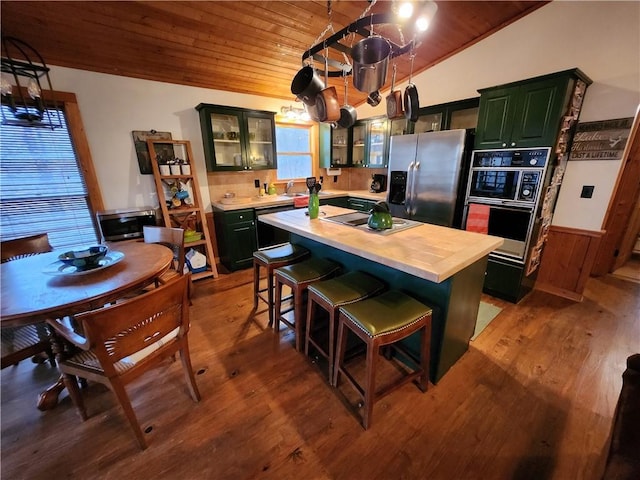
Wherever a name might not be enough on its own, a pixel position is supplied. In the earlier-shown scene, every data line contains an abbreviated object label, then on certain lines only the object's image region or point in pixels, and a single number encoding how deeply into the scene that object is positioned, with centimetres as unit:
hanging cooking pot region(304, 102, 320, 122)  171
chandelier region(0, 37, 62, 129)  194
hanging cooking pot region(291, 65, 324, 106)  158
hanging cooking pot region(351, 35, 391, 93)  133
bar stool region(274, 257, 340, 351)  185
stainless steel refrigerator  280
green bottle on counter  224
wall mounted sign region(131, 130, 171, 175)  290
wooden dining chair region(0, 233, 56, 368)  143
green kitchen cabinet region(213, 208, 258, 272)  324
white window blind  235
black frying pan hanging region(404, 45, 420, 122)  169
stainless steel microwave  262
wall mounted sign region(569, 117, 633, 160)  230
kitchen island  136
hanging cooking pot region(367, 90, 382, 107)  183
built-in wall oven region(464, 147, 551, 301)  237
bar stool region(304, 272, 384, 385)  156
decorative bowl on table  155
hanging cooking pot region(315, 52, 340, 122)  162
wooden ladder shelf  295
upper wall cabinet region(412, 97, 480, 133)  300
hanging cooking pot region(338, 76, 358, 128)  190
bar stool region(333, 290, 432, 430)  130
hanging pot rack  118
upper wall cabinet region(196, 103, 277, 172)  317
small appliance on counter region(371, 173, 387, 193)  422
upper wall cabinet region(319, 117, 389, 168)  395
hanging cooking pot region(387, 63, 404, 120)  182
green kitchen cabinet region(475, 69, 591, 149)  218
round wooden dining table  120
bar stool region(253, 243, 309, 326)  217
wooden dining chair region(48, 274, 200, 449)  109
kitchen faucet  411
